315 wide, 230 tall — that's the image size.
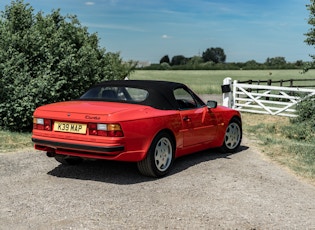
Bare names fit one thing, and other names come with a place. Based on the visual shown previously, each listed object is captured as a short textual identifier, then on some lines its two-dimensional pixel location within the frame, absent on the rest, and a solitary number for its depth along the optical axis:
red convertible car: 5.84
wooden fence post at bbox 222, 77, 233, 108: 16.78
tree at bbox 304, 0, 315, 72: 14.43
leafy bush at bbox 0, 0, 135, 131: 10.36
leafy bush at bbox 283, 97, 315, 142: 11.48
